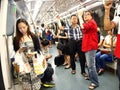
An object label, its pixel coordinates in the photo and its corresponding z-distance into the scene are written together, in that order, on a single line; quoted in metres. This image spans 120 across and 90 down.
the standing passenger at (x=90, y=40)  1.95
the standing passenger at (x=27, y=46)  1.47
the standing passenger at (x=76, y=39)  2.42
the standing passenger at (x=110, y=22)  1.04
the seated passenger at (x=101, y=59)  2.69
